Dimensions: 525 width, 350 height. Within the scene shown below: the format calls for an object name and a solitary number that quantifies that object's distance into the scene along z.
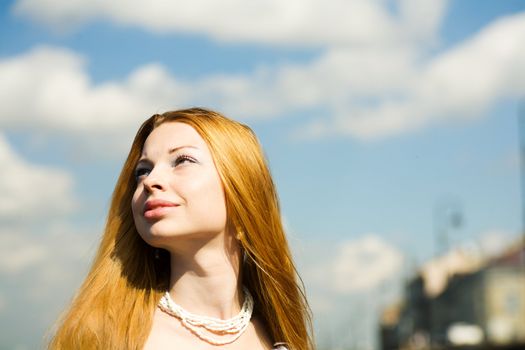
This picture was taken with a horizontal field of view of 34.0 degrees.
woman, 3.24
